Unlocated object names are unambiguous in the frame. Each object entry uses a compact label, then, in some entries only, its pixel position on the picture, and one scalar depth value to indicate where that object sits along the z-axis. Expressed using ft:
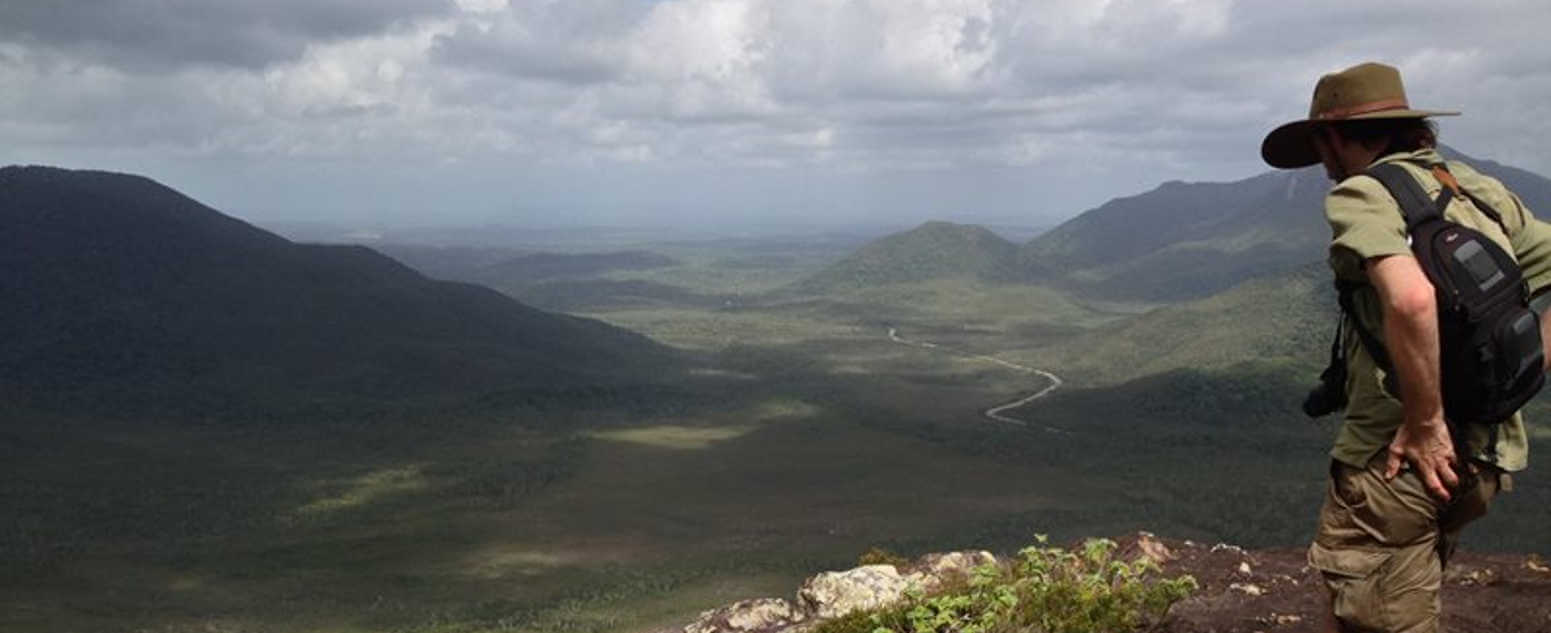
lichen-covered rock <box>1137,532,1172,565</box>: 35.65
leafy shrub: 23.54
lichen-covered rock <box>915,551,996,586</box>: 35.73
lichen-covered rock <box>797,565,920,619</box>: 33.83
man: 13.48
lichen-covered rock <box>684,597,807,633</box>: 34.76
